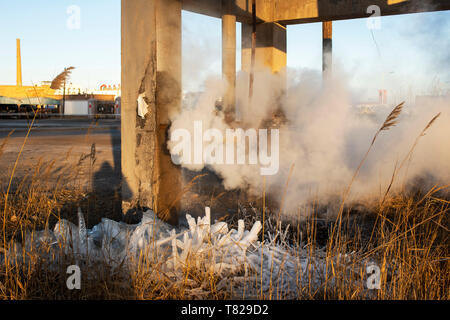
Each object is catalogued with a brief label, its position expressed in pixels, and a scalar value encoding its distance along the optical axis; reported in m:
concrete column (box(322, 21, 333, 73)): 11.48
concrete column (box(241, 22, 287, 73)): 7.57
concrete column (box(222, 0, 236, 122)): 6.37
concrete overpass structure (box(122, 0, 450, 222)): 4.11
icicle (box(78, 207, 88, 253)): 3.00
